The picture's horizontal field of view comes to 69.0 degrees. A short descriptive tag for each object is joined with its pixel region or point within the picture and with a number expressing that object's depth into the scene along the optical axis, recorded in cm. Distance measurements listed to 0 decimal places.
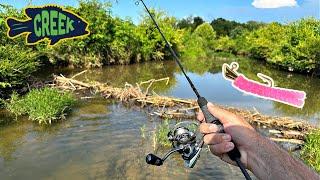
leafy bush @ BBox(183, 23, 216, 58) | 3070
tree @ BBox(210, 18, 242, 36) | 4934
